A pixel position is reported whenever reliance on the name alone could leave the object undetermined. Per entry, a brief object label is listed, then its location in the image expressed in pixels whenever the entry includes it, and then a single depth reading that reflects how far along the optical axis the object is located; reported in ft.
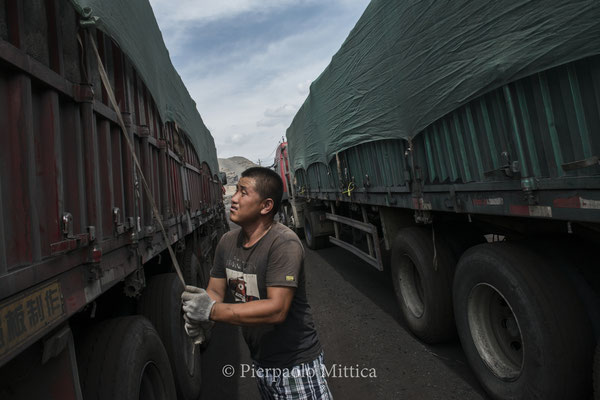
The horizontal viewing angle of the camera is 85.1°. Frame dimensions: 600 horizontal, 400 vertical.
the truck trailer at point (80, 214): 3.77
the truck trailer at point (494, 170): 5.72
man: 5.10
